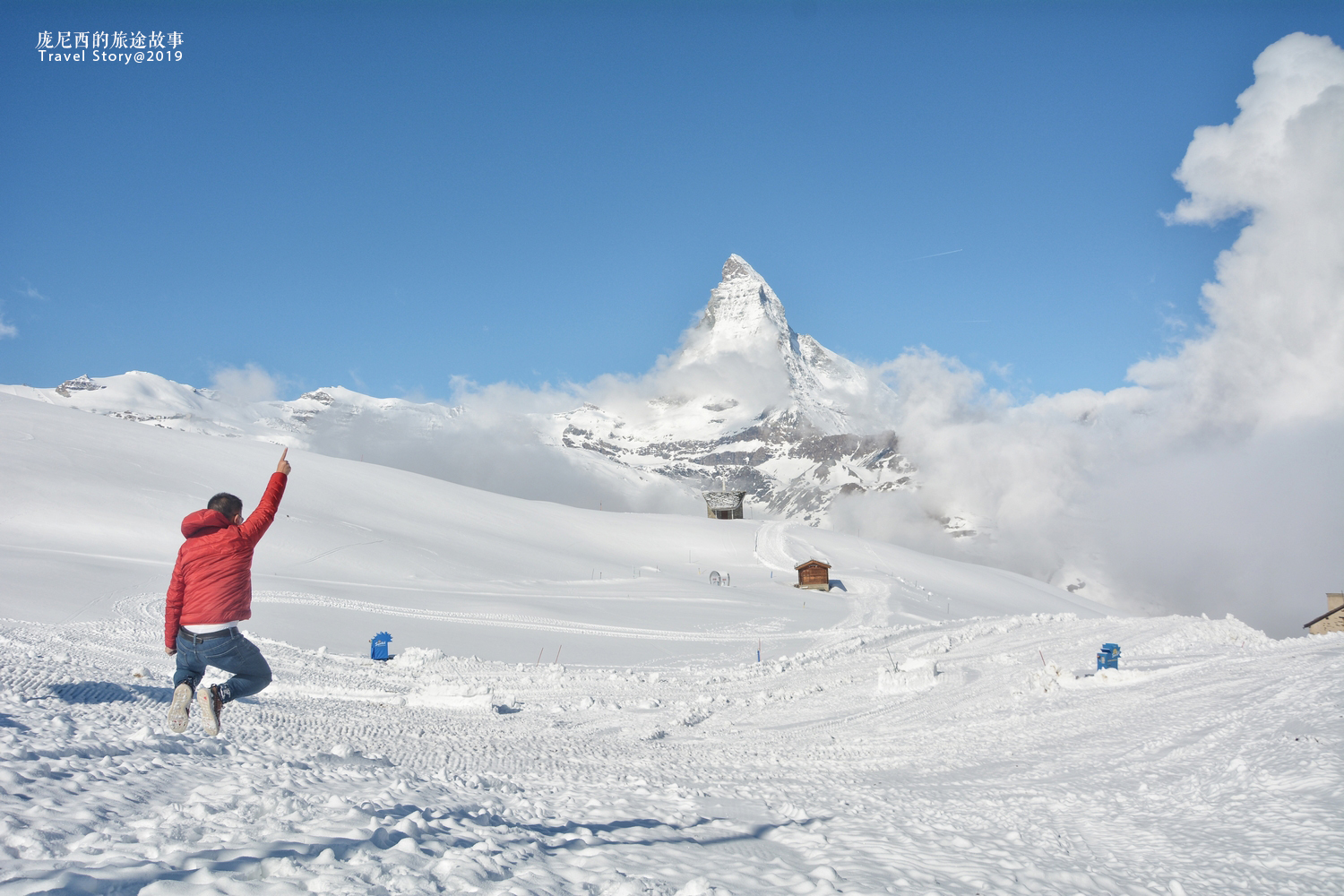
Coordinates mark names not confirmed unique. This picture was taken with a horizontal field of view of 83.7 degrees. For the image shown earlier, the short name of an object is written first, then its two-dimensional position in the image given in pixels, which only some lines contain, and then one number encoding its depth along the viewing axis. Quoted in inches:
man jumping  204.5
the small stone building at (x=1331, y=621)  1248.8
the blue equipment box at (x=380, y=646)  710.5
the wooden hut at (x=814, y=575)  2006.6
